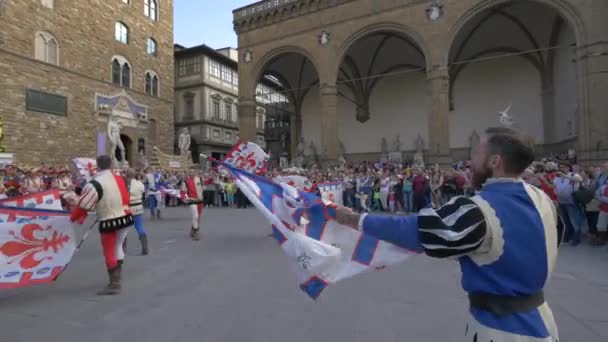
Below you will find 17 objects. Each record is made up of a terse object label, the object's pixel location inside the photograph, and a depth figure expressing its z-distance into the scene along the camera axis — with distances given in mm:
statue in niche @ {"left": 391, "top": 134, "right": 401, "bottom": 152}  31547
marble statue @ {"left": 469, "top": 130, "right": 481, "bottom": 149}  29109
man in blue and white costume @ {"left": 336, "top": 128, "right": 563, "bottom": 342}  1790
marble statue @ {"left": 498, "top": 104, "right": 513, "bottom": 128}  21461
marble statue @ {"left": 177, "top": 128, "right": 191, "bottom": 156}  38222
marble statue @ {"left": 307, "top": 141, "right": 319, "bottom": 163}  33381
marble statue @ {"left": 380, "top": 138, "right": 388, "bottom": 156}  32375
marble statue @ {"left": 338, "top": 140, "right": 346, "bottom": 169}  25405
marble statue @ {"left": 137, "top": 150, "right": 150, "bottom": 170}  34625
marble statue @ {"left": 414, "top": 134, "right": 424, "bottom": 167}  30044
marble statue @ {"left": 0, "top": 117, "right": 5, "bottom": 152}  24672
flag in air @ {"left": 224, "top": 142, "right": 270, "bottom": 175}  9234
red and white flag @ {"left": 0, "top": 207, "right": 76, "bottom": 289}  5219
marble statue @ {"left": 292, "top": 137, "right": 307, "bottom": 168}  31666
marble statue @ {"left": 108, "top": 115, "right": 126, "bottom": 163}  28402
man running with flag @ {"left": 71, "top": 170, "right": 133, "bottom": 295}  5504
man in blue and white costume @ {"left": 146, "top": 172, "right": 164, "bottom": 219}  15409
